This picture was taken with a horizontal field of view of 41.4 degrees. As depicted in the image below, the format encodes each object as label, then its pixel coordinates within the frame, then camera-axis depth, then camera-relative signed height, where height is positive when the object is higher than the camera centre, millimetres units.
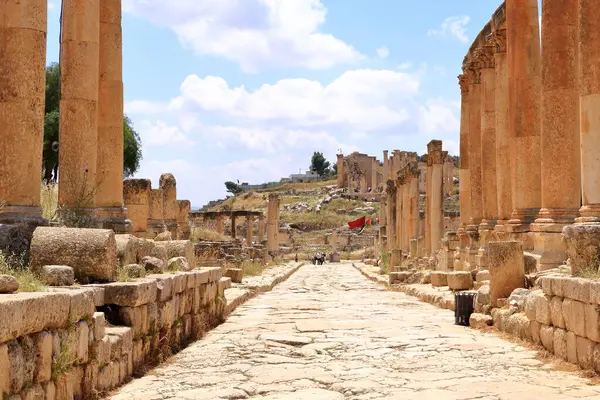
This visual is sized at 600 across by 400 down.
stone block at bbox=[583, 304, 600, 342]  7496 -720
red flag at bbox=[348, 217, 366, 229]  66188 +1982
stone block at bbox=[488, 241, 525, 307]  11844 -320
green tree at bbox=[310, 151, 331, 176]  160625 +16710
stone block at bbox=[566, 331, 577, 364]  8164 -1041
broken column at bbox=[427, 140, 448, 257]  28234 +1891
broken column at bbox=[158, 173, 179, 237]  28406 +1760
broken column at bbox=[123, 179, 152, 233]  20000 +1153
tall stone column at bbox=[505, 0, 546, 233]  16500 +2947
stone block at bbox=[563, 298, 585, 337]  7930 -709
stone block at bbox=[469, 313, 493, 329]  11805 -1118
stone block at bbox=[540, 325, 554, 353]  8953 -1035
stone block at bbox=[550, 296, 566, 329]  8617 -724
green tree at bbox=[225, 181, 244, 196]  163875 +12381
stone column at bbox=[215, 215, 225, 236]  61750 +1953
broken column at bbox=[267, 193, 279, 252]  53250 +1655
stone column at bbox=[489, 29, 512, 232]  19109 +2658
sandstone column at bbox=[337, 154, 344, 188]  116606 +11396
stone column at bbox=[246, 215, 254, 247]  56262 +1372
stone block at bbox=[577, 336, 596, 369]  7719 -1045
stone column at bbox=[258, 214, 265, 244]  62734 +1511
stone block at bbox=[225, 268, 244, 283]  23031 -800
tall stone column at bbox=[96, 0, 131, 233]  13883 +2359
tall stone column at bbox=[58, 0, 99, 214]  12367 +2224
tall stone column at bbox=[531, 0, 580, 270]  13930 +2358
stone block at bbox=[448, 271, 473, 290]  17031 -736
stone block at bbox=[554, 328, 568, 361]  8500 -1042
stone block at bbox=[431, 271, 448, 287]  19328 -792
